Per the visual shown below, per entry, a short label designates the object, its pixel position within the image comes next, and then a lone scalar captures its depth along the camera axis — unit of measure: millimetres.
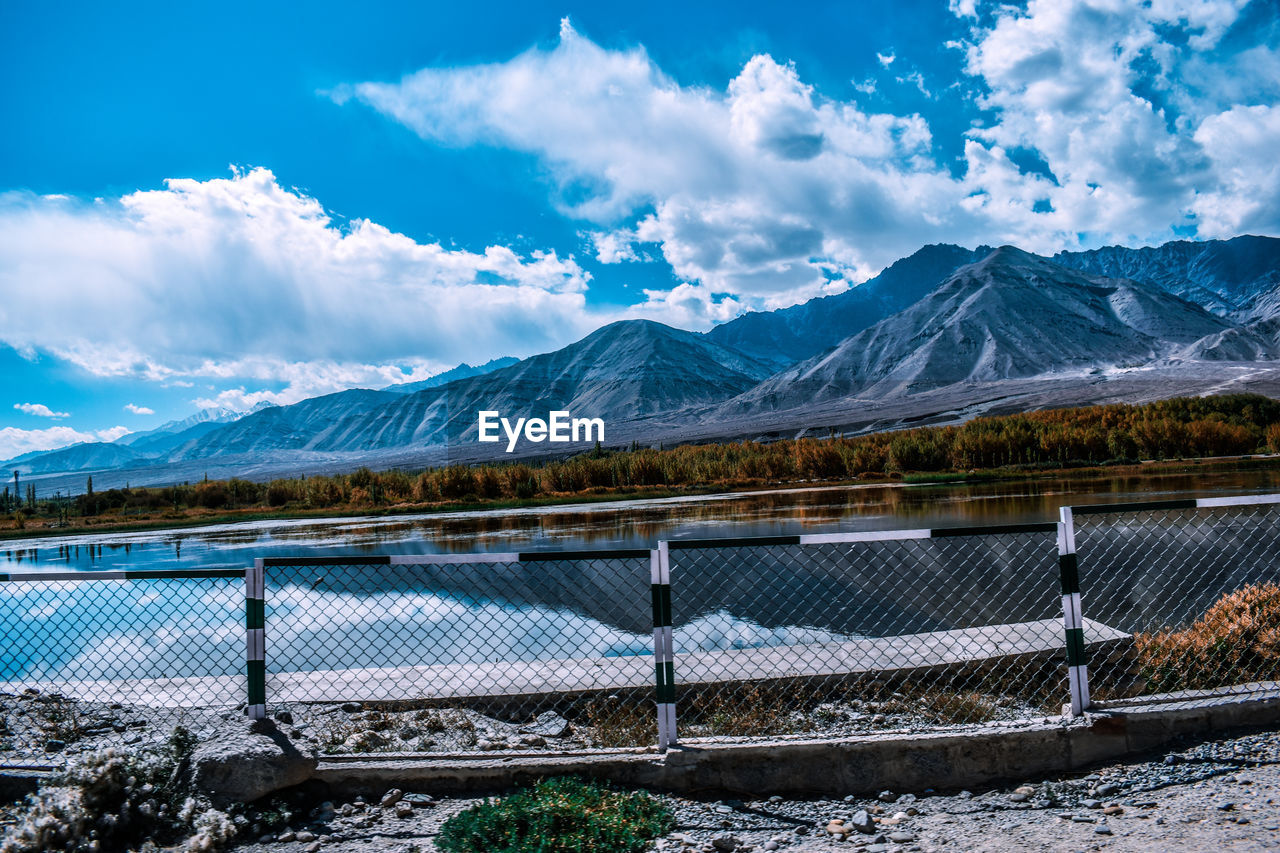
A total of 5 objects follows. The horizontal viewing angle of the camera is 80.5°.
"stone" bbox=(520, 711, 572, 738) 5579
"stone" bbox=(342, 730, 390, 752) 4965
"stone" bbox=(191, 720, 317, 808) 4125
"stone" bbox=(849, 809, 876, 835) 3924
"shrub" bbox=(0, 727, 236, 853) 3732
